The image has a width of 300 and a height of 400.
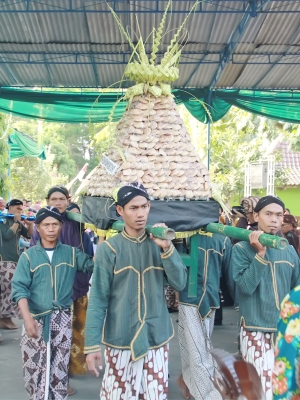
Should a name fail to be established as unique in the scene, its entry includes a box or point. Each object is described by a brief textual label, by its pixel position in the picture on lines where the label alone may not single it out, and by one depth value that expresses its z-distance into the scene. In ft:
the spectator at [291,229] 27.35
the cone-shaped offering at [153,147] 15.51
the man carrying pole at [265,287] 14.84
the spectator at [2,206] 31.73
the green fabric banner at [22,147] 58.66
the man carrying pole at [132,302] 13.03
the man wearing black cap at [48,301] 16.55
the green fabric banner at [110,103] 34.04
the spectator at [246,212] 23.91
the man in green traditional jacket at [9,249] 29.12
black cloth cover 15.16
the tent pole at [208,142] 33.93
